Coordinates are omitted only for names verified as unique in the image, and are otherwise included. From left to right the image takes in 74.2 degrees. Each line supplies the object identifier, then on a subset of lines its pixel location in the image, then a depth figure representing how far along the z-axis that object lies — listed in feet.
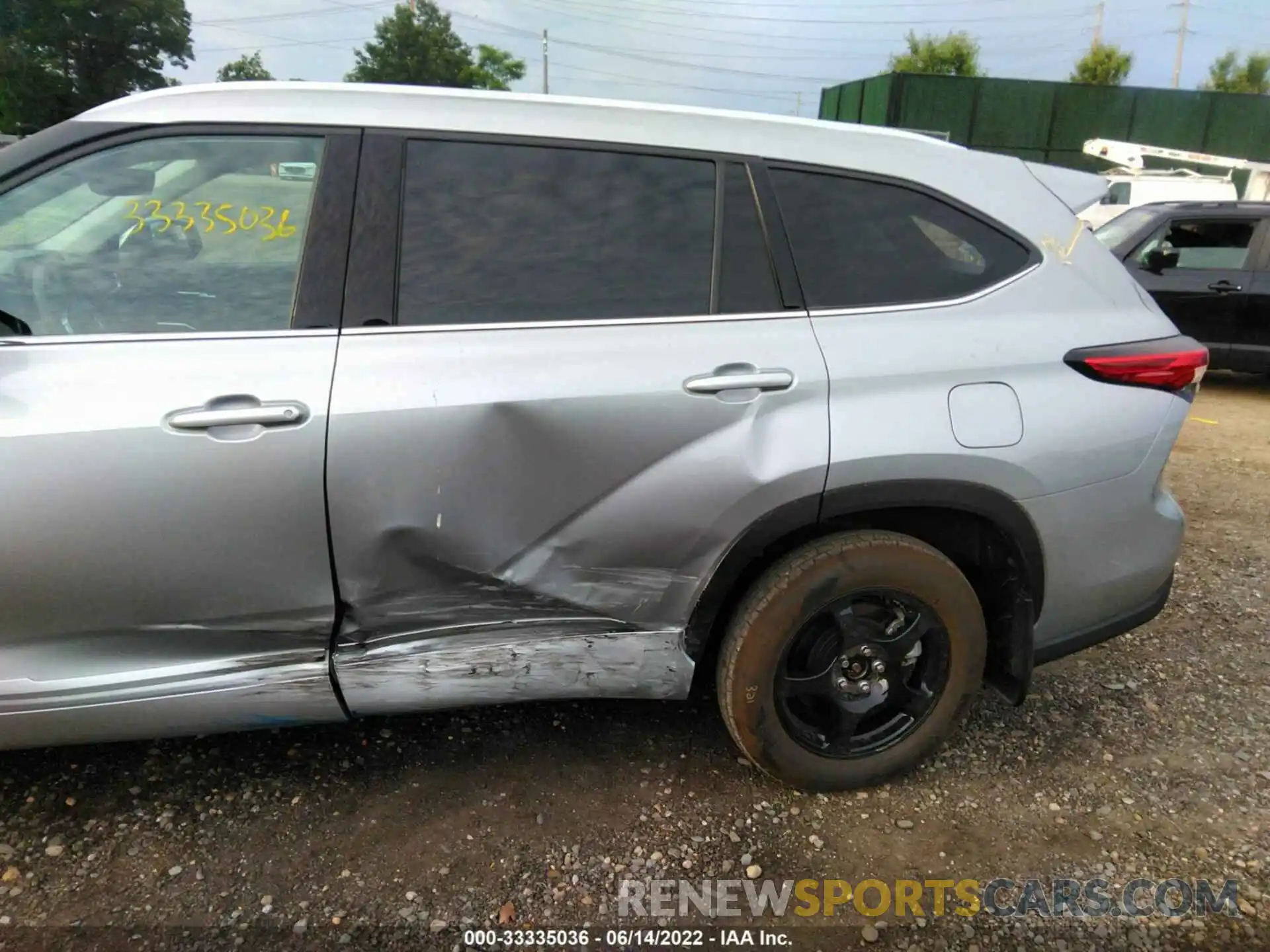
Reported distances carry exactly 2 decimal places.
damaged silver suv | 6.11
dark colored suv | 23.68
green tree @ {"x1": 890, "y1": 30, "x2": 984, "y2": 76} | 128.67
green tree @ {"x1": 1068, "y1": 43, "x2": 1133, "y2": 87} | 127.75
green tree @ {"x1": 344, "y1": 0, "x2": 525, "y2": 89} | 170.09
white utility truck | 39.29
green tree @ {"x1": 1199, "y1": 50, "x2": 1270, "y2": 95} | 144.25
